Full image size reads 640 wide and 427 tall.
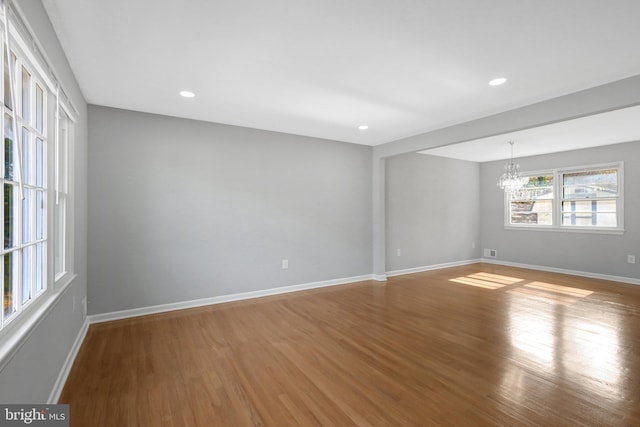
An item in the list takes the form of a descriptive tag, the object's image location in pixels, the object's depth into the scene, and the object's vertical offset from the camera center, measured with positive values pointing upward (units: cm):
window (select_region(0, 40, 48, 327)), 140 +15
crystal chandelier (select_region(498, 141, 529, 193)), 536 +59
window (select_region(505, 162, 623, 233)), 557 +27
